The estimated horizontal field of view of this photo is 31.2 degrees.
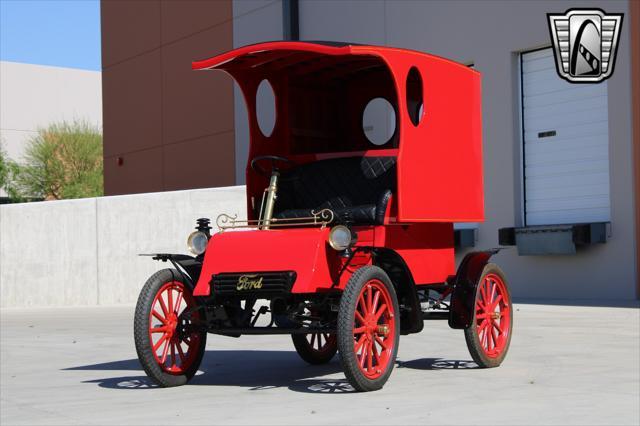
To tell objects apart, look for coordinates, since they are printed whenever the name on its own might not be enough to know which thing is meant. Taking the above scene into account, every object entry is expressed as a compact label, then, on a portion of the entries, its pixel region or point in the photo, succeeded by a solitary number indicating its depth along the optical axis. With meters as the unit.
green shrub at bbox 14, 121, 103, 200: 51.38
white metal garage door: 18.19
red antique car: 7.82
